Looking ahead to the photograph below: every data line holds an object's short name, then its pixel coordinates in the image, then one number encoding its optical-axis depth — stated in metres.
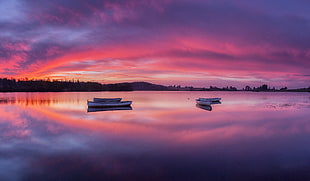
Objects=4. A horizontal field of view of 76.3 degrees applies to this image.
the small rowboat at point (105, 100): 33.06
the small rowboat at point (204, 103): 36.43
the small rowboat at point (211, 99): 40.53
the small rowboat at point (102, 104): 30.74
